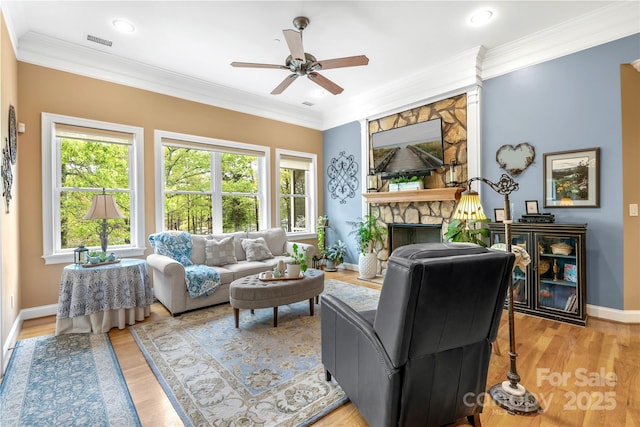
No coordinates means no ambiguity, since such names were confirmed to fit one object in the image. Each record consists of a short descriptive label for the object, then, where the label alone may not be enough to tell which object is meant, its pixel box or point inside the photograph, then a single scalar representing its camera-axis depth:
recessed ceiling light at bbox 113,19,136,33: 3.07
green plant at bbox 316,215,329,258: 6.18
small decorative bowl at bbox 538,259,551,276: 3.25
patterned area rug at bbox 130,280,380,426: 1.77
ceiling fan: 2.68
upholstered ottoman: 2.90
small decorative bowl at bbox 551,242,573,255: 3.11
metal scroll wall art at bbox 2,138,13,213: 2.51
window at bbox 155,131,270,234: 4.41
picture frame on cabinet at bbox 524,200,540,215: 3.45
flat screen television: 4.43
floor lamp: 1.77
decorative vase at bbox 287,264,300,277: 3.21
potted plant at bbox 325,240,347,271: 5.80
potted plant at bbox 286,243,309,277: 3.22
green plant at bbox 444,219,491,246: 3.21
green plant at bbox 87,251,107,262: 3.14
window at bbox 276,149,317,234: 5.81
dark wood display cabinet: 3.01
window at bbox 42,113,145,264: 3.43
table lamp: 3.06
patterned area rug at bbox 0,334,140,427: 1.74
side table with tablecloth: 2.83
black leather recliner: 1.26
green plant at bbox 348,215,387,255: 5.27
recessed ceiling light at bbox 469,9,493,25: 3.03
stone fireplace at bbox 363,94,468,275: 4.24
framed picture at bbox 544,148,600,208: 3.18
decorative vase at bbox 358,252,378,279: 5.15
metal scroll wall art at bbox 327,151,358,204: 5.79
